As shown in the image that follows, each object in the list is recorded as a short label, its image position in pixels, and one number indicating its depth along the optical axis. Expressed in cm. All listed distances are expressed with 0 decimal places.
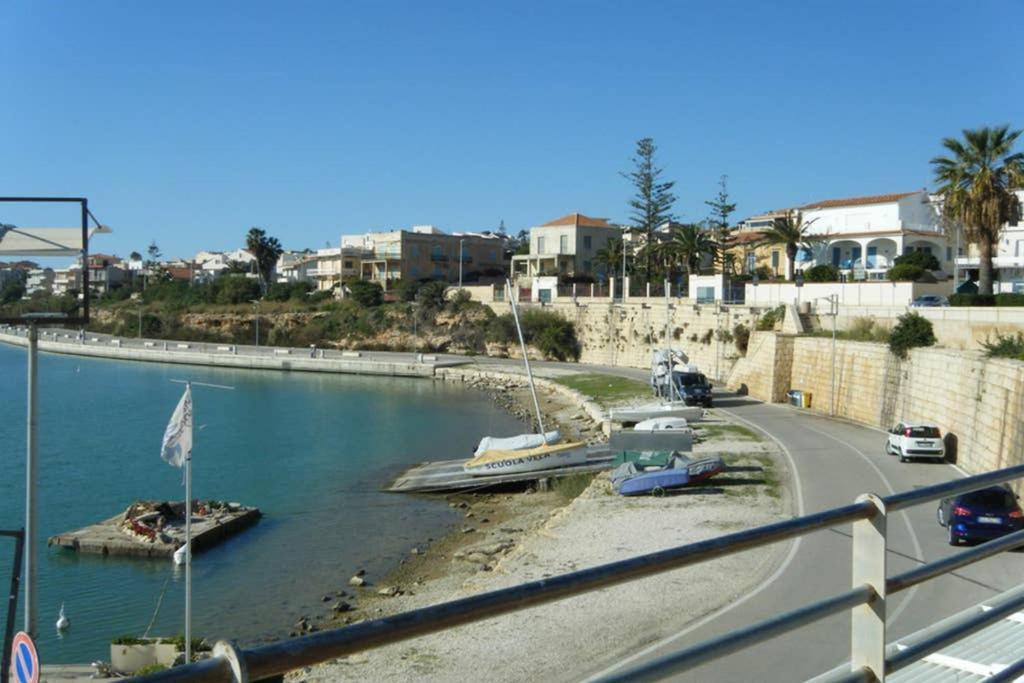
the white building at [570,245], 8556
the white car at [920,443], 2548
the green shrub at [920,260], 5055
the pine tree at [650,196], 7444
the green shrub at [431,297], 8269
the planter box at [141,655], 1516
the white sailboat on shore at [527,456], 3122
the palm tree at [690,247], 6625
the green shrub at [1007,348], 2345
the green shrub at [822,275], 4981
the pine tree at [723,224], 6769
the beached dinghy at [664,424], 3062
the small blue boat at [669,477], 2417
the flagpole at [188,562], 1402
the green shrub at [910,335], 3144
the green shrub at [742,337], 5094
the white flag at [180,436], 1639
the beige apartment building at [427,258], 9762
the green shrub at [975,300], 3434
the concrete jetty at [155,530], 2338
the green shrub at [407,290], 8912
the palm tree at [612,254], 7944
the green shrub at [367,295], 9062
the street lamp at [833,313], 3681
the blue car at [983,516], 1570
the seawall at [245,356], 7412
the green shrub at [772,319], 4653
